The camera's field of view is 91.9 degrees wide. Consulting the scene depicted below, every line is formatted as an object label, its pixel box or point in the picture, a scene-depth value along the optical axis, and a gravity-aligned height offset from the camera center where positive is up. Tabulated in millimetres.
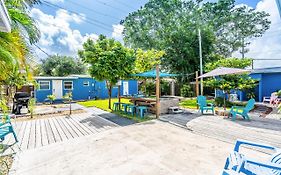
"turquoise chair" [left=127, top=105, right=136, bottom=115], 7084 -1117
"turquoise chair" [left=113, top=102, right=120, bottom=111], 8053 -1080
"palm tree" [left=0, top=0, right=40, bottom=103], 1986 +796
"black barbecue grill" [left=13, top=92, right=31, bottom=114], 7955 -776
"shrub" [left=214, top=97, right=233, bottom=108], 8786 -969
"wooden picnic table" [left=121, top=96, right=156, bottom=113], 7143 -766
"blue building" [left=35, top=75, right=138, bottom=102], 12587 +63
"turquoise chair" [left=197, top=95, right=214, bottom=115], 6770 -841
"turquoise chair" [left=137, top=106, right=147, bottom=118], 6594 -1096
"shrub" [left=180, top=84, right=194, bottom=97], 13868 -280
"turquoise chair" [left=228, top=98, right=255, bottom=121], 5530 -979
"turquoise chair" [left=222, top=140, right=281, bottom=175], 1640 -1019
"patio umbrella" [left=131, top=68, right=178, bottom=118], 6356 +731
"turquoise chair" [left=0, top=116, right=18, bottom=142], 3624 -1094
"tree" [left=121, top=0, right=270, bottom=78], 14984 +7863
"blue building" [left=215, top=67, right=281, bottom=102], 9464 +500
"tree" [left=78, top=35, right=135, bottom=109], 7368 +1638
